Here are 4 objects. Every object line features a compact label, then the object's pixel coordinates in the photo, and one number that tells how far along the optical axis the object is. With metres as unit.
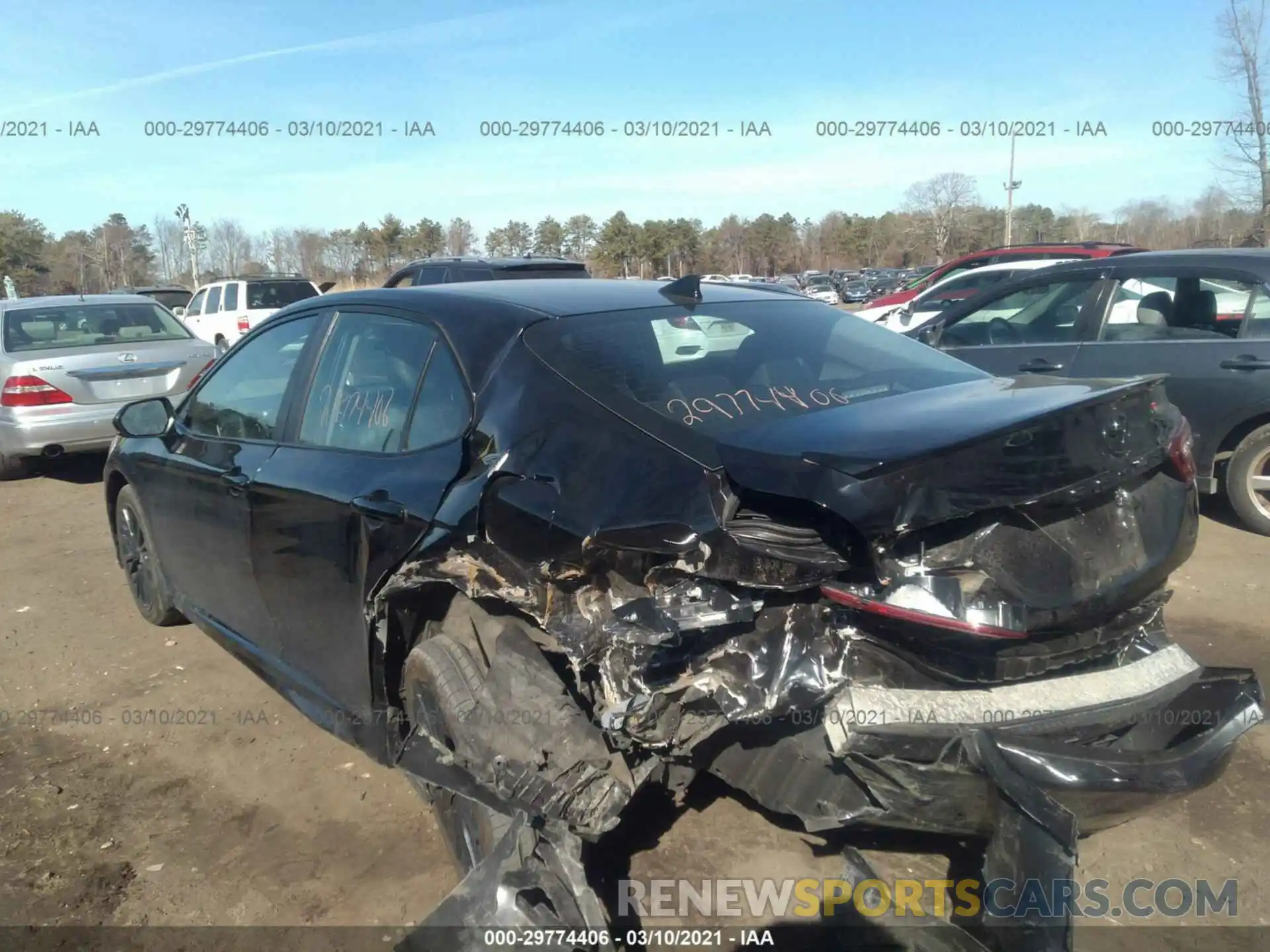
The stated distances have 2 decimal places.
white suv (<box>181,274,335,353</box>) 16.70
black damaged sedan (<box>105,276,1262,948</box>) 2.24
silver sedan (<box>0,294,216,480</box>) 8.25
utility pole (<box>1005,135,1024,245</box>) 40.78
